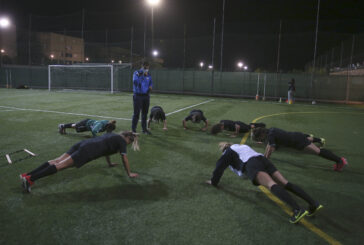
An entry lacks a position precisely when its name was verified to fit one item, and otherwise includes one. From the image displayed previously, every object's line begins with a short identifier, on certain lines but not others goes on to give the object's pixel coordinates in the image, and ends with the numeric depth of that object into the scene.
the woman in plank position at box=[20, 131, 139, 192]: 3.95
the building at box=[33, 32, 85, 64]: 31.64
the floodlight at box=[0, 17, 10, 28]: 27.29
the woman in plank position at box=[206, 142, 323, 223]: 3.30
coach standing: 7.77
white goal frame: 25.28
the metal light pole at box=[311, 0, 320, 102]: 22.58
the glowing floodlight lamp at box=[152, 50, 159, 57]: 29.67
